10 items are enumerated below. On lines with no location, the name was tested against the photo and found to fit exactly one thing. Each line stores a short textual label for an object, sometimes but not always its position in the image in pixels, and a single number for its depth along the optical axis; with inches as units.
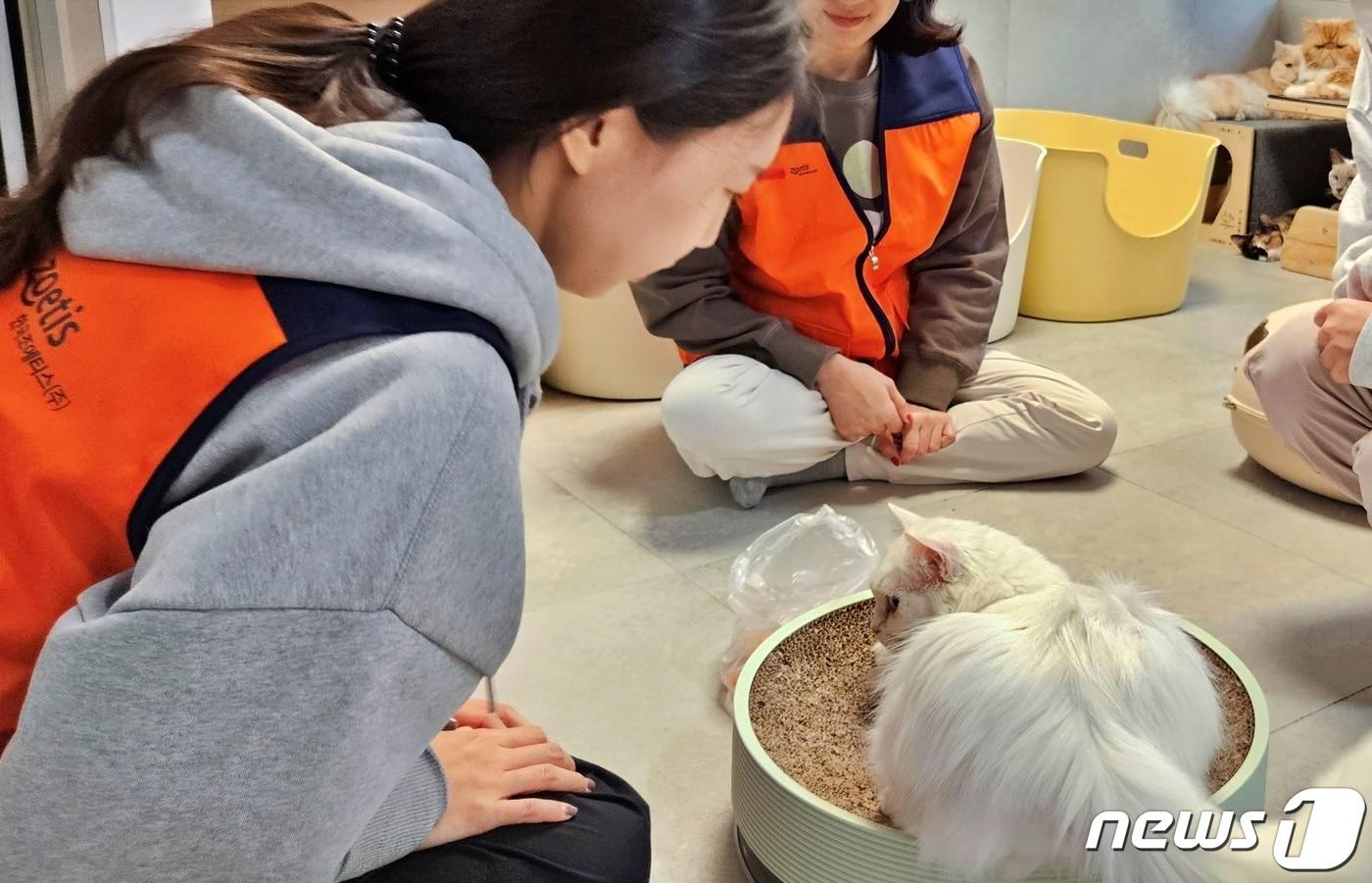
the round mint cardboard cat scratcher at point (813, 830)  36.6
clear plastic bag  55.7
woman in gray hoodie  22.0
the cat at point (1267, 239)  123.6
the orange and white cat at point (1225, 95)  133.9
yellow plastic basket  102.7
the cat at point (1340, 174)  122.4
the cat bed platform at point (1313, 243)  115.0
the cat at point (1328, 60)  130.7
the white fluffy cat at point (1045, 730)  33.2
